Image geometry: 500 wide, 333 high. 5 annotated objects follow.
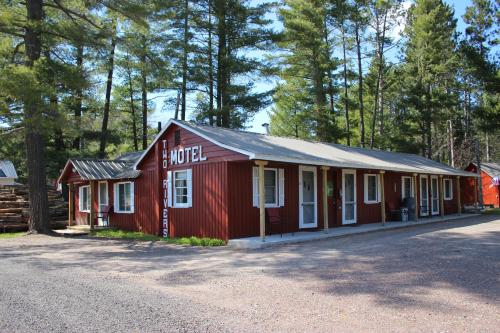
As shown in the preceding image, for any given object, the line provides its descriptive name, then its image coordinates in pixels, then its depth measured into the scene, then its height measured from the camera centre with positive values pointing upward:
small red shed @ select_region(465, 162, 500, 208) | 36.16 +0.08
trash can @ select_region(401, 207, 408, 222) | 20.42 -1.25
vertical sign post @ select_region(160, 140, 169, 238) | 16.84 +0.17
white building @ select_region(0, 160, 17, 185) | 38.44 +1.62
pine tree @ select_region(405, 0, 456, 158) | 33.97 +9.87
